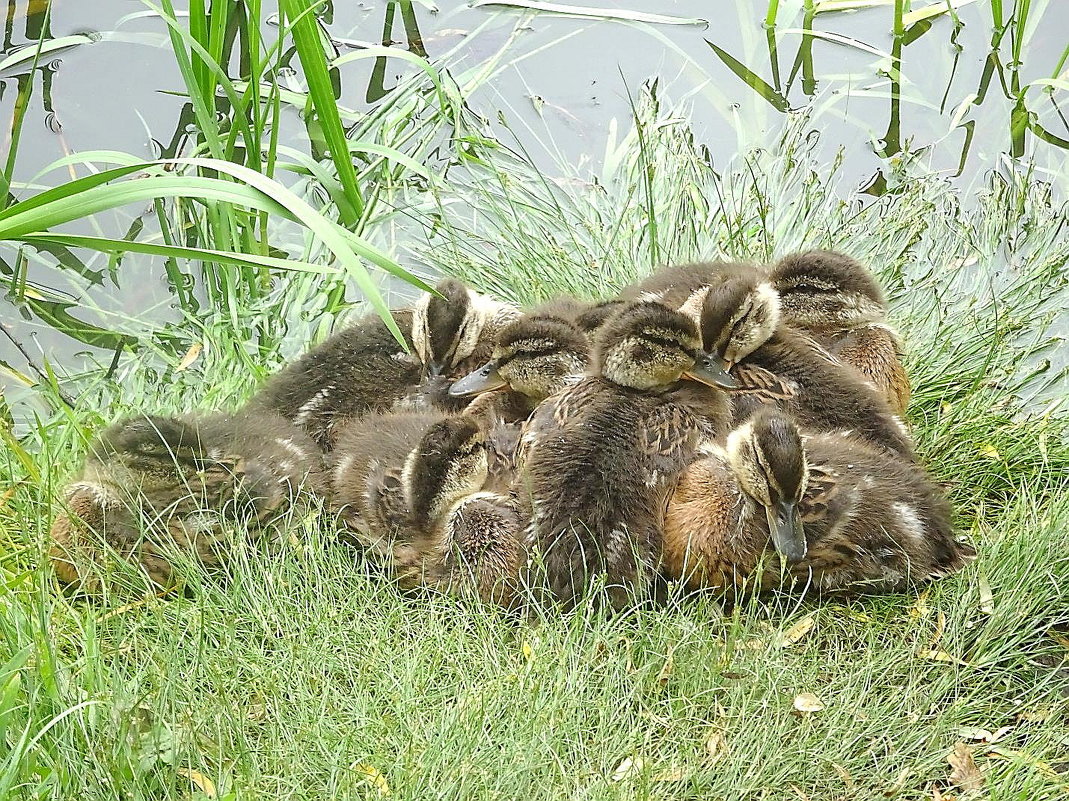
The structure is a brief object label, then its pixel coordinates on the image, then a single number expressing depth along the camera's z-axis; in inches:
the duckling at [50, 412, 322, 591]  247.9
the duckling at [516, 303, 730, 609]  234.1
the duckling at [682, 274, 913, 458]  254.5
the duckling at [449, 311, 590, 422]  261.3
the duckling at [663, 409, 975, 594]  235.0
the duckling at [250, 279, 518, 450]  277.1
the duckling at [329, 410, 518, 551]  251.8
